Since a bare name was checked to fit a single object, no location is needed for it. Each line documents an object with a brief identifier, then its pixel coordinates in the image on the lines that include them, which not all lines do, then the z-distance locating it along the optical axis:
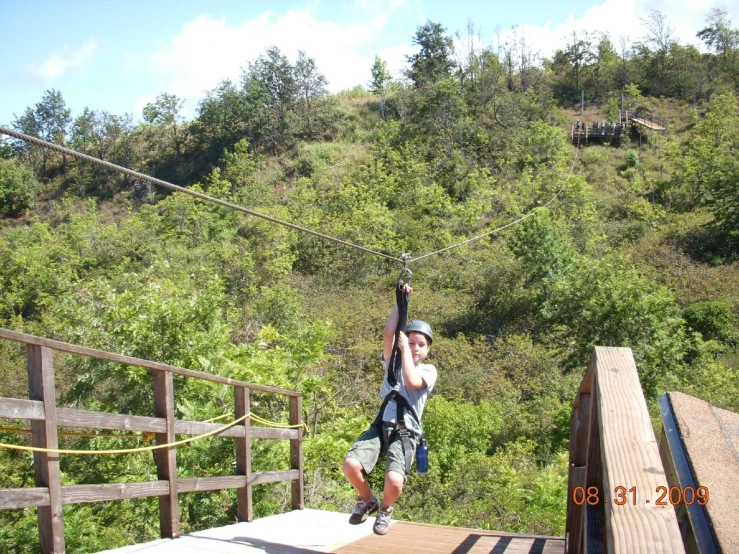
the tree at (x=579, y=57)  52.16
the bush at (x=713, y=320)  23.17
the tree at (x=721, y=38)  51.41
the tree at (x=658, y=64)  49.42
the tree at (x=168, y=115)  49.28
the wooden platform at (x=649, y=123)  43.97
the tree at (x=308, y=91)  48.75
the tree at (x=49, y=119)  51.41
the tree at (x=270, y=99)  47.75
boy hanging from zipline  5.09
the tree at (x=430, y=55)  48.44
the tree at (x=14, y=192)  46.84
